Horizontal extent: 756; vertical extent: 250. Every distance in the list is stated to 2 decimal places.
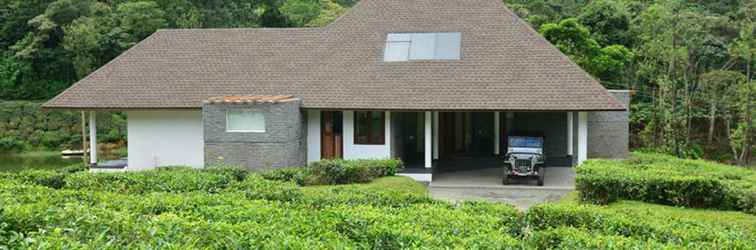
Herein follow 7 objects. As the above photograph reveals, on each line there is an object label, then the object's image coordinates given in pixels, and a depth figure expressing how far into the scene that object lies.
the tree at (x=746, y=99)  27.42
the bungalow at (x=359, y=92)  18.83
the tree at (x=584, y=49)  28.58
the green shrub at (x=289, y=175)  15.23
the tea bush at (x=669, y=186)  12.04
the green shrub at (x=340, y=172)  15.73
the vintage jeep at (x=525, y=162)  18.00
